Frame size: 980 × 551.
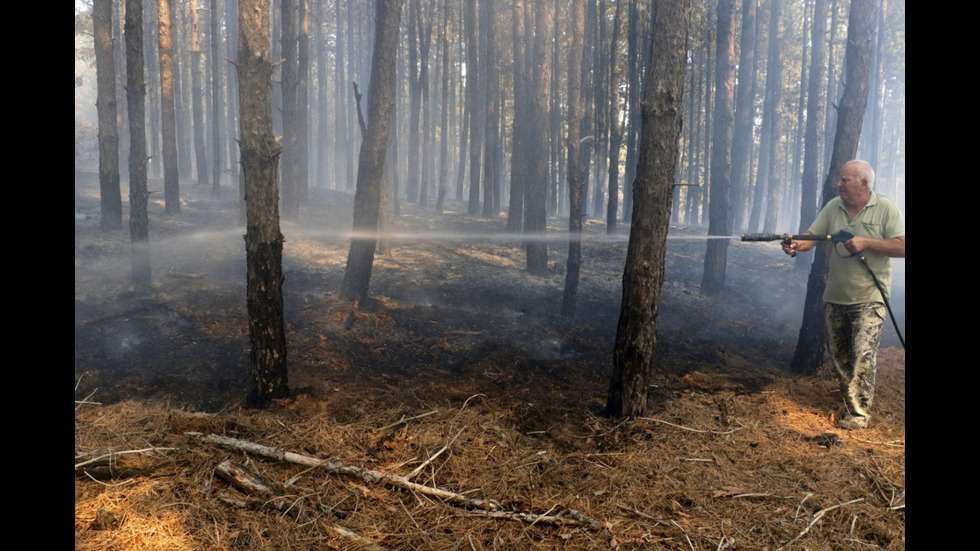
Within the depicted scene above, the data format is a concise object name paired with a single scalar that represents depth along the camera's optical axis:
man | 5.26
